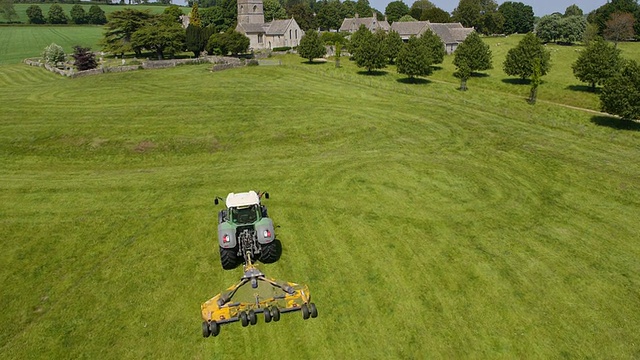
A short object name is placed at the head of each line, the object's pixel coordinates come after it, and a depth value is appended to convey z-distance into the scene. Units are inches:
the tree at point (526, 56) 2180.1
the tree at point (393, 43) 2751.0
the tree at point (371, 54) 2437.3
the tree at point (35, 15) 5851.4
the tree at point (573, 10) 5930.1
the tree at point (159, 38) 2886.3
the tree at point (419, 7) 5645.2
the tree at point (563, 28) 4119.1
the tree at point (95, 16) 6151.6
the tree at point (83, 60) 2501.8
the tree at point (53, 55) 2753.4
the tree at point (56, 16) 5974.4
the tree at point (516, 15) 5364.2
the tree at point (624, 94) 1471.5
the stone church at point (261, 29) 3887.8
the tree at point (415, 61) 2239.2
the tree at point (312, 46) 2758.4
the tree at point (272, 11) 5526.6
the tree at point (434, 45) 2647.6
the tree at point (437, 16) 5064.0
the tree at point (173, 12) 3886.6
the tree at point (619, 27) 3649.1
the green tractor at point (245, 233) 598.6
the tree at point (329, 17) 5679.1
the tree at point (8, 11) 5629.9
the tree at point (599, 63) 1920.5
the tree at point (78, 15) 6077.8
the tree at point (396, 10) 6186.0
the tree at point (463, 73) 2113.7
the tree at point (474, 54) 2345.0
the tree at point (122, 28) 3048.7
